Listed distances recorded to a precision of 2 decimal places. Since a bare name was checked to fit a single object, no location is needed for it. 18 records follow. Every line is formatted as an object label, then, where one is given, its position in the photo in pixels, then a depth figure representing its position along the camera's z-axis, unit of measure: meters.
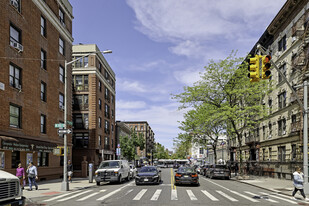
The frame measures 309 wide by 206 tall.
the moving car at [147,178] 22.52
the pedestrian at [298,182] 15.38
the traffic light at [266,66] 13.02
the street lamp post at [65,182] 19.56
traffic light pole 16.64
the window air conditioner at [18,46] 23.56
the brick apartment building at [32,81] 22.11
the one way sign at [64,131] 20.22
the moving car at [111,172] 24.27
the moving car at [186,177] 22.28
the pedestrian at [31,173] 19.52
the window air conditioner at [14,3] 23.54
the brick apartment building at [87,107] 47.12
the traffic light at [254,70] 12.55
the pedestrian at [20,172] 19.46
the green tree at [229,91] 31.73
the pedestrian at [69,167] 27.51
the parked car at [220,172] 32.02
